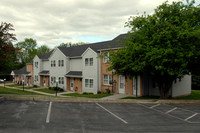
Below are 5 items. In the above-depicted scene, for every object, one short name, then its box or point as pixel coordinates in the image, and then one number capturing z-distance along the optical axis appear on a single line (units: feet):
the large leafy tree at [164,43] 51.72
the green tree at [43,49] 271.80
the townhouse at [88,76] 76.09
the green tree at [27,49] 244.01
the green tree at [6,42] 61.21
